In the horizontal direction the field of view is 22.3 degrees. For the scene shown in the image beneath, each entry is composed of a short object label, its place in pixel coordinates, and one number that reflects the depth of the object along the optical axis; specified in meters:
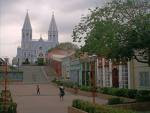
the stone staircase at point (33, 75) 70.88
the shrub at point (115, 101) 24.51
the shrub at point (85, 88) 44.15
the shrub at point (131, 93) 31.05
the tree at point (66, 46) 107.78
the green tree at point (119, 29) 22.86
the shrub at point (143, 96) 25.71
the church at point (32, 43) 152.00
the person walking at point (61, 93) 36.22
